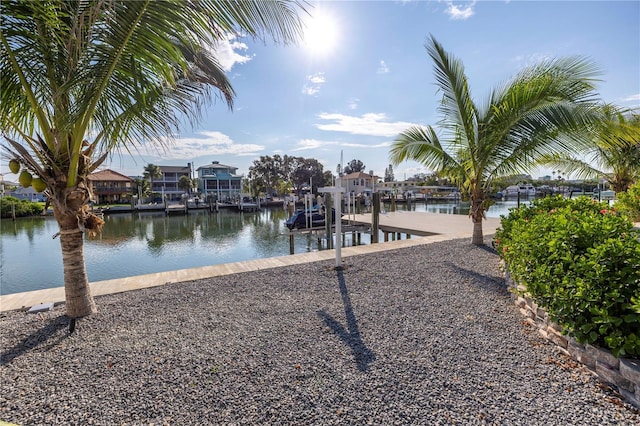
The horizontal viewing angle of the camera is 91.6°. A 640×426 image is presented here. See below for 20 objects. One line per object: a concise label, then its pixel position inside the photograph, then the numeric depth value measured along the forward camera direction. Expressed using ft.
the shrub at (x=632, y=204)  24.72
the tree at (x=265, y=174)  171.59
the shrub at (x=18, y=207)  91.91
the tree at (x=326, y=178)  182.75
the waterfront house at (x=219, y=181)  173.01
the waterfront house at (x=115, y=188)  142.10
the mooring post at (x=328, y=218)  41.32
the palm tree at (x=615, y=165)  29.22
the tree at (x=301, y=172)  186.37
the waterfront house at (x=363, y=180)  165.56
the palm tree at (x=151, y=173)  155.33
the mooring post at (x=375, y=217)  42.27
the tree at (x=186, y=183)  157.38
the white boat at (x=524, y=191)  204.49
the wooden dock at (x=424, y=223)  38.22
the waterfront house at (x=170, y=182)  171.22
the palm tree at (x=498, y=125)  18.12
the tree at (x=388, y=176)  310.04
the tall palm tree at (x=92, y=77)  7.61
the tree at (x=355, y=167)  260.52
